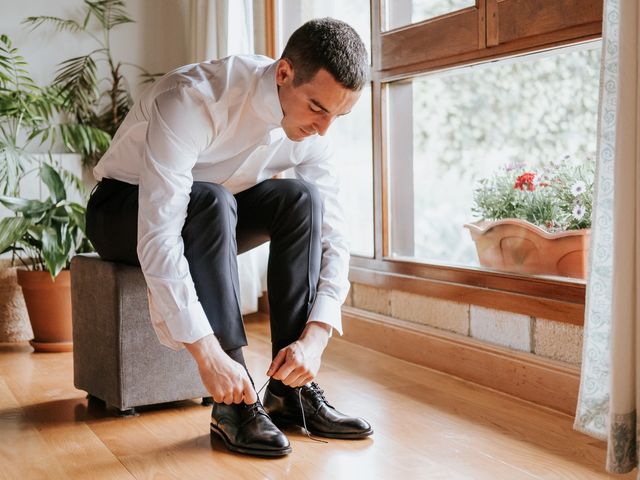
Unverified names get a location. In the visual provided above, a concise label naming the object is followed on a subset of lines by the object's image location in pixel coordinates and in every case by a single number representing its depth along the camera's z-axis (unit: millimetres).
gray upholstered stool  1910
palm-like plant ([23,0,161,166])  3492
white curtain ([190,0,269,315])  3260
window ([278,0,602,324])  2094
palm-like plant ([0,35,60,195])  2947
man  1568
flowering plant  2074
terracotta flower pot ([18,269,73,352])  2746
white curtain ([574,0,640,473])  1409
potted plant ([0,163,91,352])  2609
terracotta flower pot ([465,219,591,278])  2037
